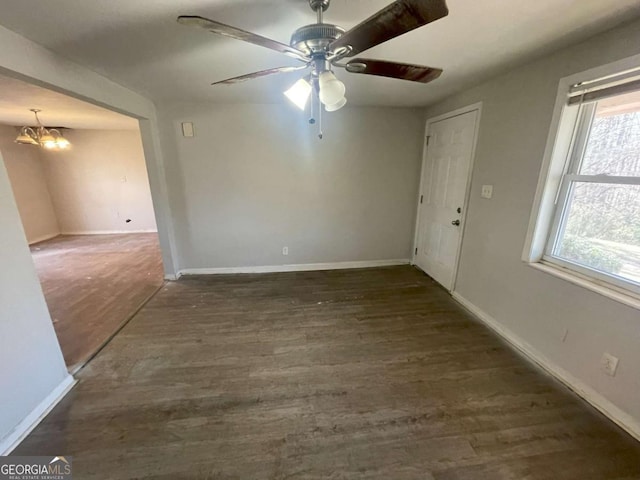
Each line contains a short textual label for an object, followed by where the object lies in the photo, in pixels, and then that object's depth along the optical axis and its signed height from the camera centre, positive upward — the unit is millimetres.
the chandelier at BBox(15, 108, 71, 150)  4367 +546
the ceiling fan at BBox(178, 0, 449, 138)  899 +532
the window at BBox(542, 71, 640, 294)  1577 -82
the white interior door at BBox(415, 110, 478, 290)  2875 -240
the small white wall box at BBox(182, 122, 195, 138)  3252 +503
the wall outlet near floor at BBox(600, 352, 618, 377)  1613 -1126
